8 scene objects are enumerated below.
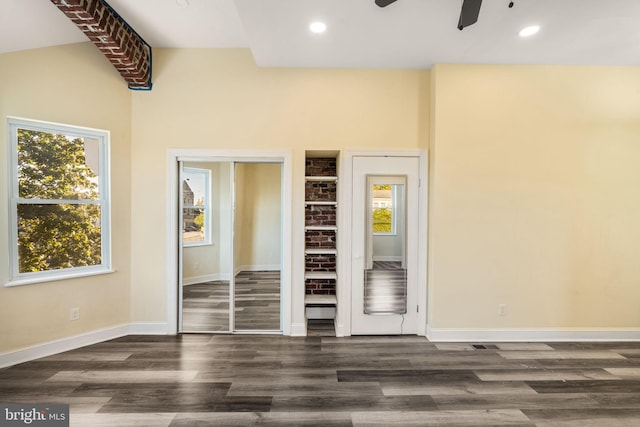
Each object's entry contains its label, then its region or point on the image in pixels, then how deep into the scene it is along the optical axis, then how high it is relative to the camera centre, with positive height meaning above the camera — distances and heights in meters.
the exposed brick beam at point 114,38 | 2.45 +1.58
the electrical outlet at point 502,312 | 3.32 -1.14
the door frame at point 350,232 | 3.40 -0.25
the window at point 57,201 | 2.84 +0.04
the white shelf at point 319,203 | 3.55 +0.06
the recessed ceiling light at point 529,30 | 2.62 +1.62
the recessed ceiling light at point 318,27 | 2.60 +1.62
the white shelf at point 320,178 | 3.49 +0.36
